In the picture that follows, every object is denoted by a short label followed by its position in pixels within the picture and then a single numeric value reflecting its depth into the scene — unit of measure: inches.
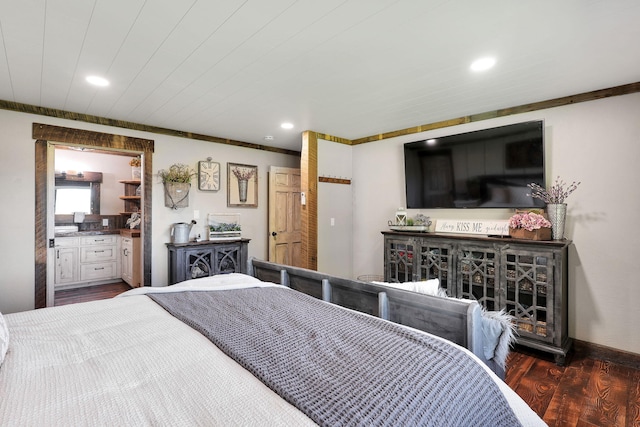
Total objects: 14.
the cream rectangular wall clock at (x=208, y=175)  169.3
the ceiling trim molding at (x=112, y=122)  123.3
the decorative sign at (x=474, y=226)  128.0
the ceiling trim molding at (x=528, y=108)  106.1
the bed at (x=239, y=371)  33.1
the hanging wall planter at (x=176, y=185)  156.2
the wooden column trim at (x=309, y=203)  158.4
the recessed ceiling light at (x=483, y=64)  87.9
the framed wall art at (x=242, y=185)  180.9
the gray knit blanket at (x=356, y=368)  34.3
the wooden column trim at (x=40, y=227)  127.0
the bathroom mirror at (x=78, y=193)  213.8
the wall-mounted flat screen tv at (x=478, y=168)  121.3
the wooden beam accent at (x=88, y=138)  128.1
